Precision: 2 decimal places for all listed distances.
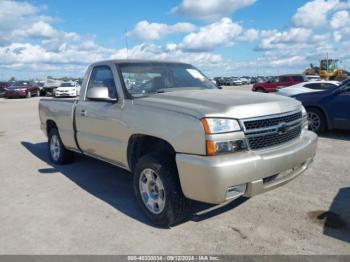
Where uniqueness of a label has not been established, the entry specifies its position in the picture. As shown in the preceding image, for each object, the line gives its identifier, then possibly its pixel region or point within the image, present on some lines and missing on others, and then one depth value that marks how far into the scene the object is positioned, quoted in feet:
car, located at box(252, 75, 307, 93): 84.23
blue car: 28.86
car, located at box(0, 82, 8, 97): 116.06
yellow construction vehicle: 127.54
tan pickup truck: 11.57
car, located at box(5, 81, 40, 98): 107.96
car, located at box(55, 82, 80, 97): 100.12
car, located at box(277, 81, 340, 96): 52.30
